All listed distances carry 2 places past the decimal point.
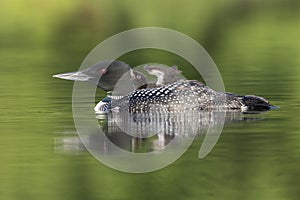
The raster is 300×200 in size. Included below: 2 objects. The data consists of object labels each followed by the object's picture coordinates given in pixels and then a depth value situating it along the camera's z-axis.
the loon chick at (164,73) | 13.23
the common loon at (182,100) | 12.40
